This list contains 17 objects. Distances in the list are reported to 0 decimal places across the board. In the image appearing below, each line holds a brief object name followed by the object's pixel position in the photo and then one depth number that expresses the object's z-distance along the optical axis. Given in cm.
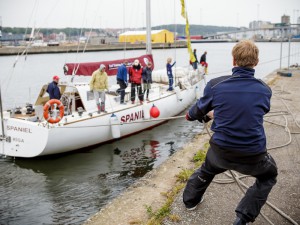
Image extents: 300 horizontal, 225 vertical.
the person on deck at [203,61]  2256
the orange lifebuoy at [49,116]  932
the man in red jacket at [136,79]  1334
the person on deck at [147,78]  1392
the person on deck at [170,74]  1585
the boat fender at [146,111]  1315
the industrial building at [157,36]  6647
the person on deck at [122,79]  1296
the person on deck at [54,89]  1102
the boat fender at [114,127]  1154
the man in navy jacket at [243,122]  327
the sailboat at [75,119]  984
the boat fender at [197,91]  1878
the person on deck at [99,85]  1147
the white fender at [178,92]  1572
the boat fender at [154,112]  1274
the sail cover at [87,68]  1266
